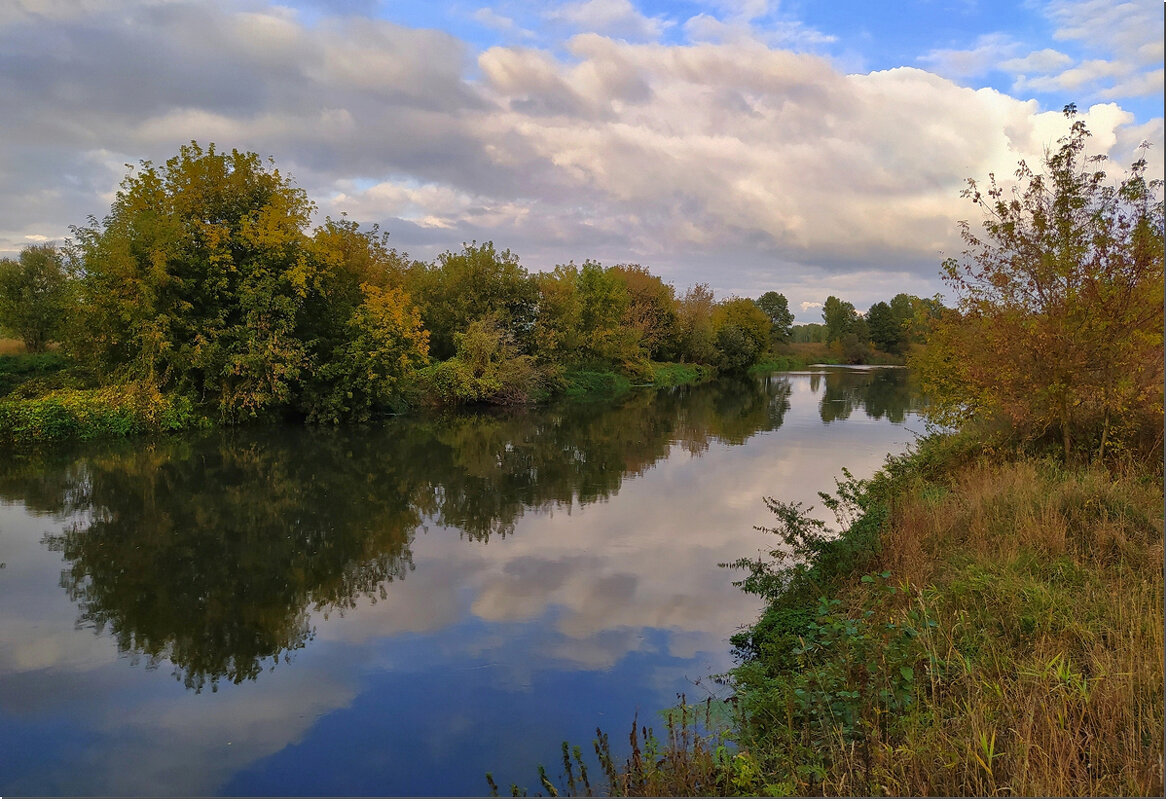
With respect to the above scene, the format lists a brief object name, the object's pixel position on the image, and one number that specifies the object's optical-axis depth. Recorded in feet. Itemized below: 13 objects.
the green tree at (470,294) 124.16
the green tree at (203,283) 71.77
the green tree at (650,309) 185.75
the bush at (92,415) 62.85
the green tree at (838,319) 362.33
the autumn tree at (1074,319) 30.19
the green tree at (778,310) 353.72
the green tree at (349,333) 84.28
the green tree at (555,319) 130.00
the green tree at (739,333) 230.89
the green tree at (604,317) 156.87
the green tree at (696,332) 211.82
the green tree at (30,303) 101.24
